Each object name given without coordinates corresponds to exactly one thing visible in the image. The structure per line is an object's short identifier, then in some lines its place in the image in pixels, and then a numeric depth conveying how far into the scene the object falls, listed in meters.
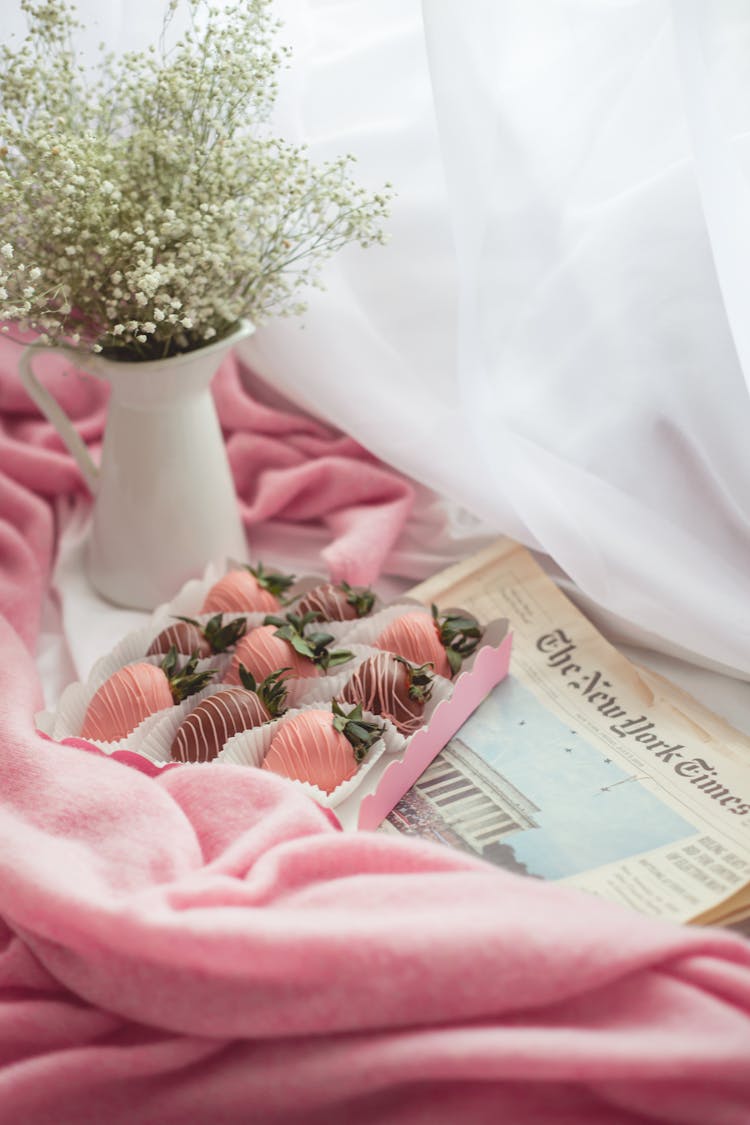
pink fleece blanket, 0.47
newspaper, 0.66
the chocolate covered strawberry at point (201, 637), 0.83
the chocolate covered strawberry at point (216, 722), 0.73
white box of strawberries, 0.71
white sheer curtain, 0.81
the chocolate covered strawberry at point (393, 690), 0.77
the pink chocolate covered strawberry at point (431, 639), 0.80
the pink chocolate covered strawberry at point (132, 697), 0.75
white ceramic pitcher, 0.92
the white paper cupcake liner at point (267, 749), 0.71
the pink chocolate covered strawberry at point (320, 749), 0.70
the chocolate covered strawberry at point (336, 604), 0.87
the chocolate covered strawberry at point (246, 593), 0.87
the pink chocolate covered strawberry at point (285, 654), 0.80
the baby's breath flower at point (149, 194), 0.77
